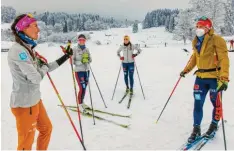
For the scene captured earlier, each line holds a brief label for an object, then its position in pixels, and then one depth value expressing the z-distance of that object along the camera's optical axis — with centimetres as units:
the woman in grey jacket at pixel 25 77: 342
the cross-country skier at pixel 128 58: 959
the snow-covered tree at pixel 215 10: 4450
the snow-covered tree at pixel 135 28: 13610
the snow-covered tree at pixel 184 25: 5325
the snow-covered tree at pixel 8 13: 11262
